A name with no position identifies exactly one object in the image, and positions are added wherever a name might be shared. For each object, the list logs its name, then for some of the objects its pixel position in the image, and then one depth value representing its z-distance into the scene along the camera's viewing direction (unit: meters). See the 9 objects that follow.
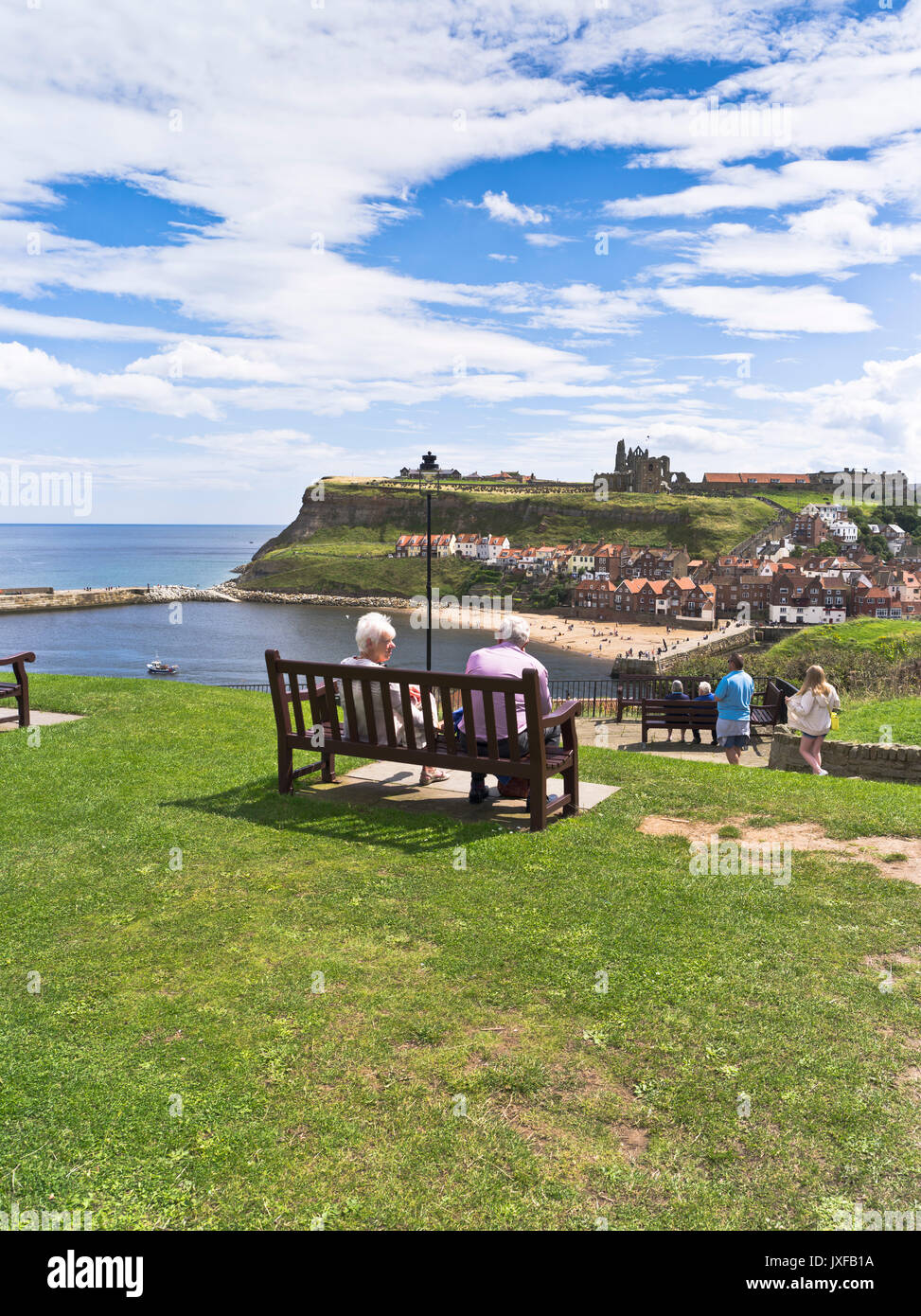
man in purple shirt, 6.19
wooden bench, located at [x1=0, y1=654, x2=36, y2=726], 9.31
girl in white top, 9.58
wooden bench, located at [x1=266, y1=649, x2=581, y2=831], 5.79
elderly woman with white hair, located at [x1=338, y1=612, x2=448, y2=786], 6.56
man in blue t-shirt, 11.01
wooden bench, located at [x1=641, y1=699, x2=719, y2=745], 14.63
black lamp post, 19.03
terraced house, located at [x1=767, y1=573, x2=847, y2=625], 98.62
